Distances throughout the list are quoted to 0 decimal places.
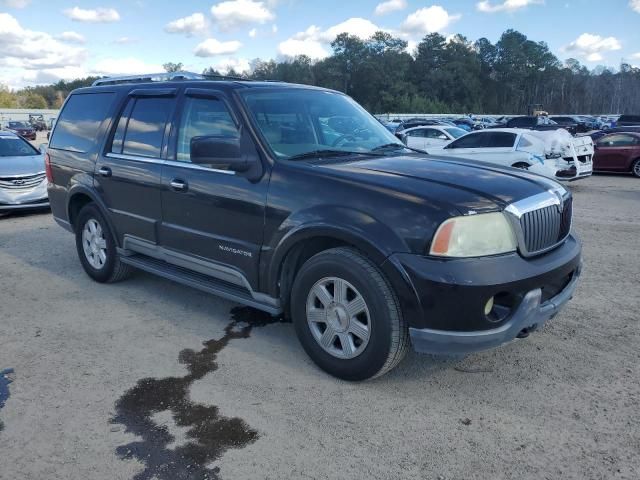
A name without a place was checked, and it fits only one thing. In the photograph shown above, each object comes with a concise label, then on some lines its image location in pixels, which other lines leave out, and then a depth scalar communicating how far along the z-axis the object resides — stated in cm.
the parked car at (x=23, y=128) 4131
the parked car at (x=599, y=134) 1811
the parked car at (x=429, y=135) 2048
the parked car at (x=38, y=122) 5719
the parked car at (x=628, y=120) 3531
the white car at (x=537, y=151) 1308
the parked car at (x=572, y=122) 3282
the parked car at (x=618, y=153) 1689
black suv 315
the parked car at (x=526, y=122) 3041
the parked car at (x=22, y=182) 970
